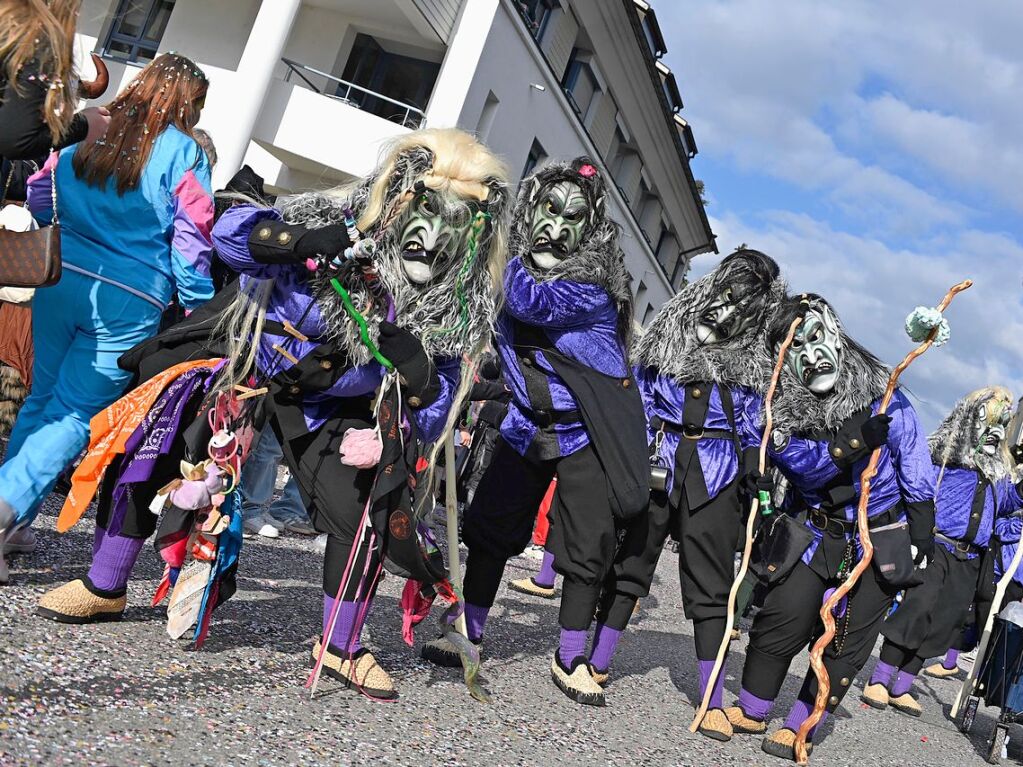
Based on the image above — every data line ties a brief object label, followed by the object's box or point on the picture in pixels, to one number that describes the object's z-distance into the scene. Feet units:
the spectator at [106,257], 12.88
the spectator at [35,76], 10.71
